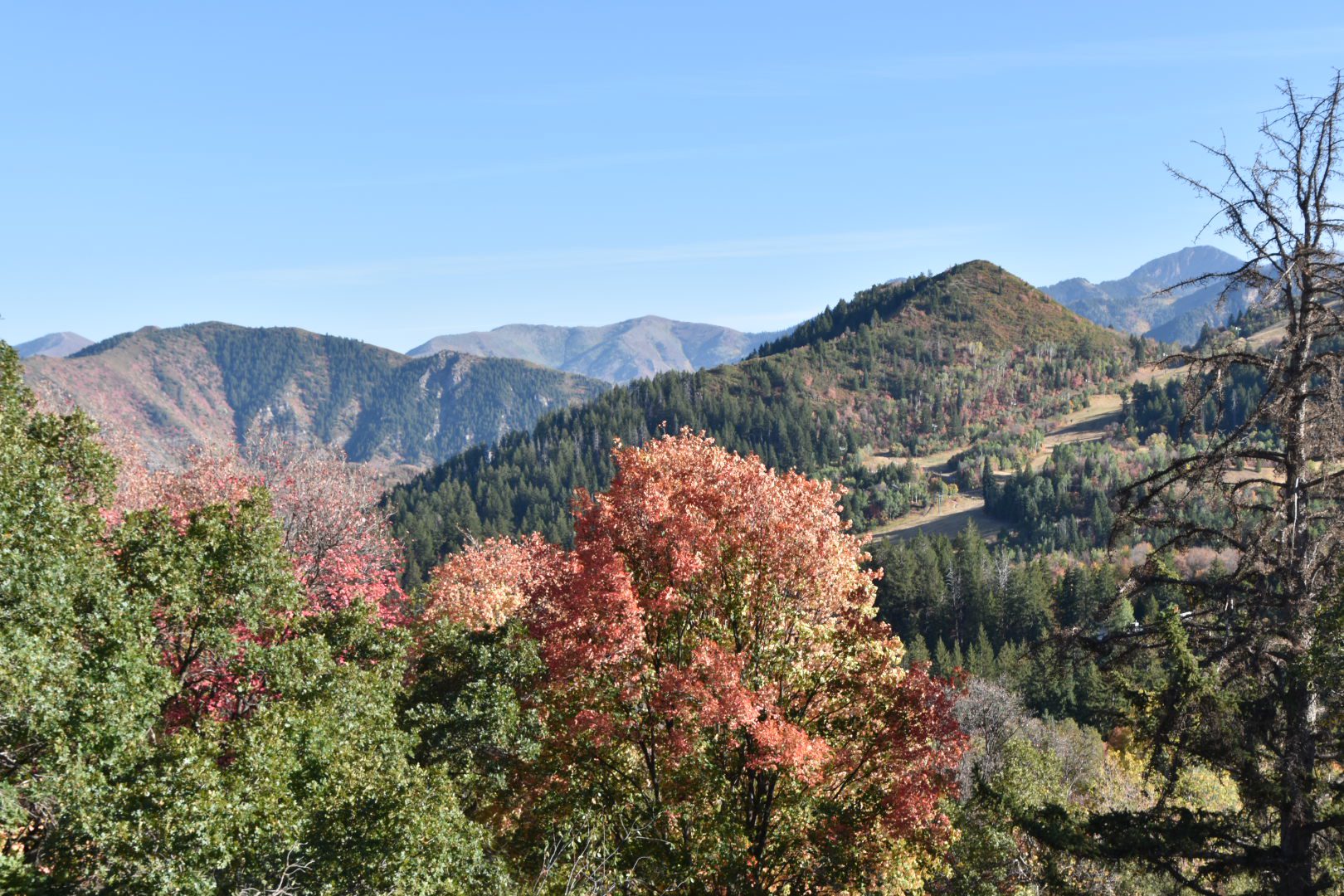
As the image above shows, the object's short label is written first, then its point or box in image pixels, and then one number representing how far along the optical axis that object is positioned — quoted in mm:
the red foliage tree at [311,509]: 43562
